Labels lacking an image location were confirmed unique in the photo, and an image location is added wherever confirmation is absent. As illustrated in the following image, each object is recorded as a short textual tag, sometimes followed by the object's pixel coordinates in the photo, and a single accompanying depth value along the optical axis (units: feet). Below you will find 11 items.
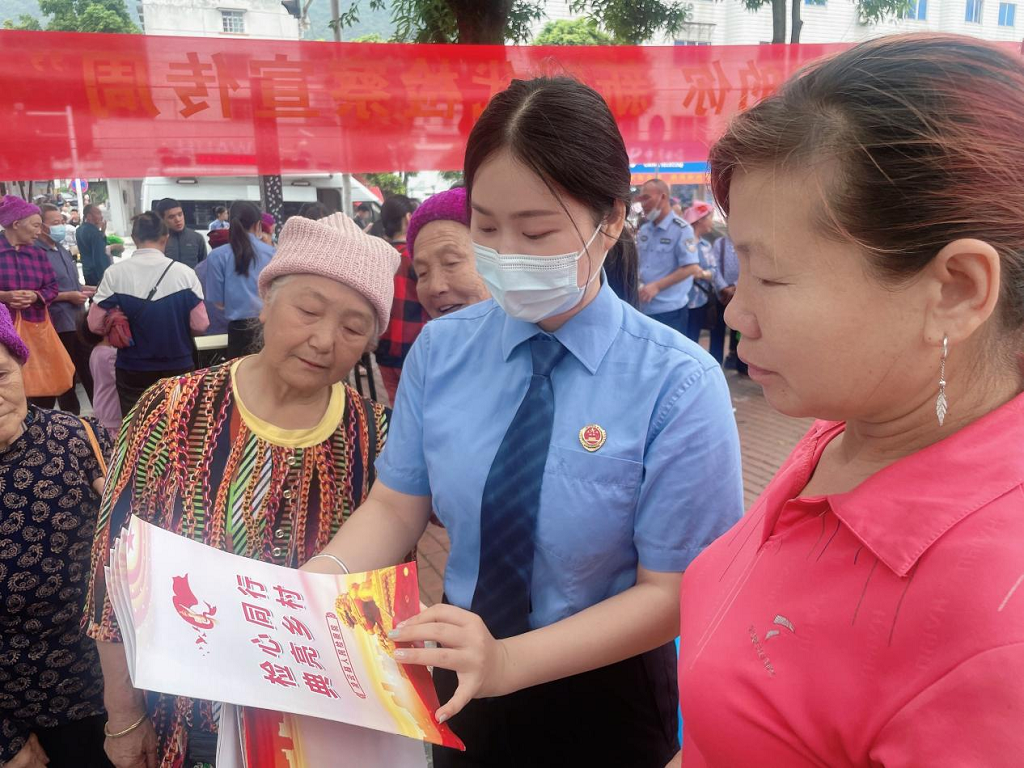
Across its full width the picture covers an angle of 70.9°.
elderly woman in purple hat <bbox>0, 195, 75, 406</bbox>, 16.58
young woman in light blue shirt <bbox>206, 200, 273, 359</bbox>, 18.99
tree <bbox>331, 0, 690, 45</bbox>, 19.79
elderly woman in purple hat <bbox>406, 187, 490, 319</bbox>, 8.19
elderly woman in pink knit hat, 5.28
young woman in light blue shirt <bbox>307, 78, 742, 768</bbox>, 4.02
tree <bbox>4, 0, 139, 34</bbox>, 114.62
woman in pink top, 2.20
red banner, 13.14
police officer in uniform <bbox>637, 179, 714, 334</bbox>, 21.02
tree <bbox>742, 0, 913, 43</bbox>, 28.35
